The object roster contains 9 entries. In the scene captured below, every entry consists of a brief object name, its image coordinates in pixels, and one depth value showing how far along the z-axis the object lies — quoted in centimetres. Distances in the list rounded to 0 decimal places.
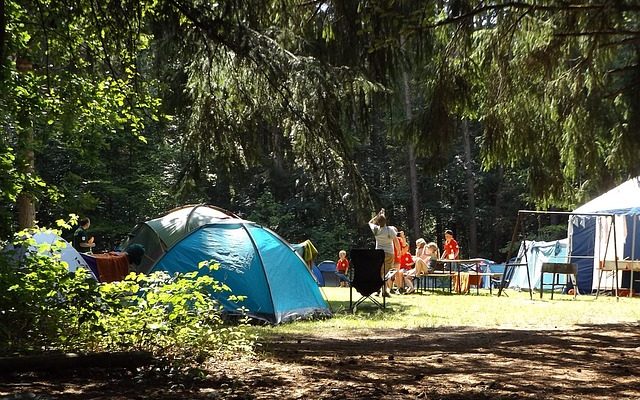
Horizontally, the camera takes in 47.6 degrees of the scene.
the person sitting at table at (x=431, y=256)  1627
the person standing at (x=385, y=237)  1195
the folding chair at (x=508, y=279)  1950
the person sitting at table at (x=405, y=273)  1518
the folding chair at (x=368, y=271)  1003
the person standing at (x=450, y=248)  1662
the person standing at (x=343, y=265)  1981
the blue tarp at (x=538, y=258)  1819
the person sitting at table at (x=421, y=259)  1584
